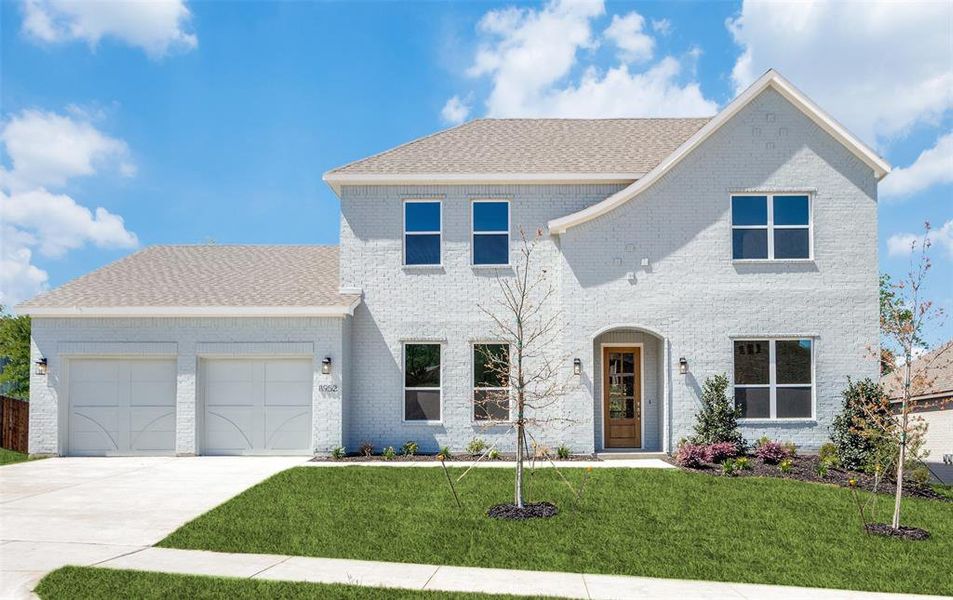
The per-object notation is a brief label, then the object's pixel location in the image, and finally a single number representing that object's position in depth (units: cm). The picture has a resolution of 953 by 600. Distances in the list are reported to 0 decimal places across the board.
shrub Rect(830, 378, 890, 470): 1531
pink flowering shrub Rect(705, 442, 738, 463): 1493
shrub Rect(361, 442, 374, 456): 1681
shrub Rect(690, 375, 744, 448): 1606
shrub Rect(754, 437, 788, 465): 1541
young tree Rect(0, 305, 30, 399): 2423
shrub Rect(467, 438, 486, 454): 1702
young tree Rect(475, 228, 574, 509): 1697
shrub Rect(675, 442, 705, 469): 1466
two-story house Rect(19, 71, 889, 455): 1677
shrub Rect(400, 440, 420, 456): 1694
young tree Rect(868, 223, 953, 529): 1036
